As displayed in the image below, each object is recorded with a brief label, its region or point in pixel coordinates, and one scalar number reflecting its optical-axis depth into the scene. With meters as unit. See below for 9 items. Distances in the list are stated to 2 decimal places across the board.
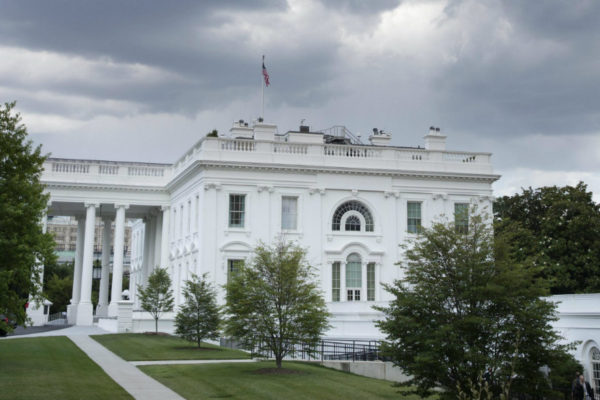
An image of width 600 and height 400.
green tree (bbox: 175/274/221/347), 36.34
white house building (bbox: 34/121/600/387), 49.38
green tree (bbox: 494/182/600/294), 56.50
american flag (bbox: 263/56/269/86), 54.84
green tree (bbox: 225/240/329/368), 27.58
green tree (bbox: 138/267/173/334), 45.27
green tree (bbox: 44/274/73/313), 87.69
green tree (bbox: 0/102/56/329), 25.70
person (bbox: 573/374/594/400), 22.80
